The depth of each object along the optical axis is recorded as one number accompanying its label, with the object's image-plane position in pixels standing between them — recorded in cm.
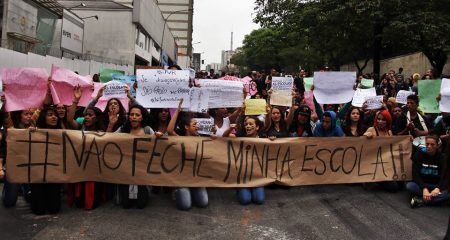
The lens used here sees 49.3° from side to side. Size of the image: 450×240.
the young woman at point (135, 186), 595
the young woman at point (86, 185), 590
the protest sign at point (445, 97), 663
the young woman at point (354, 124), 725
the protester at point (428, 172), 616
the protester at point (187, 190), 597
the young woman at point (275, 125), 691
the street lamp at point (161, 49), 5674
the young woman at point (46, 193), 562
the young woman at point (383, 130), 687
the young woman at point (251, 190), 622
